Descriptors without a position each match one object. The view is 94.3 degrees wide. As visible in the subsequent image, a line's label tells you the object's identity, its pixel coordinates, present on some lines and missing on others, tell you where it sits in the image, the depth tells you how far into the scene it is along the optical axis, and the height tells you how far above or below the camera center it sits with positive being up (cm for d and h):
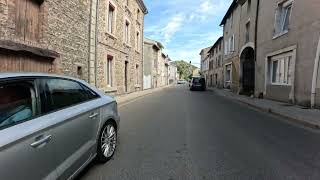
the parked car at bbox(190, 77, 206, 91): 1858 +20
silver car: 131 -46
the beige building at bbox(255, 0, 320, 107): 626 +182
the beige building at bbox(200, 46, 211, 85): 3193 +502
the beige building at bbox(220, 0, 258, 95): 1151 +366
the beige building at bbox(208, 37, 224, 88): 2074 +334
